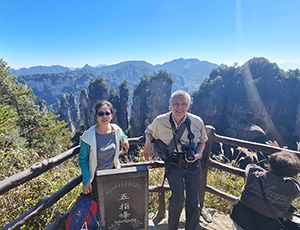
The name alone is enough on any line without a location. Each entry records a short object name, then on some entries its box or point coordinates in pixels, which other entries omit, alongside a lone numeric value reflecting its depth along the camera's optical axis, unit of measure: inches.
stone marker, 66.4
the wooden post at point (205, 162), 94.3
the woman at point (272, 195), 58.7
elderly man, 74.4
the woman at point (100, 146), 73.2
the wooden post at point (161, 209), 103.3
